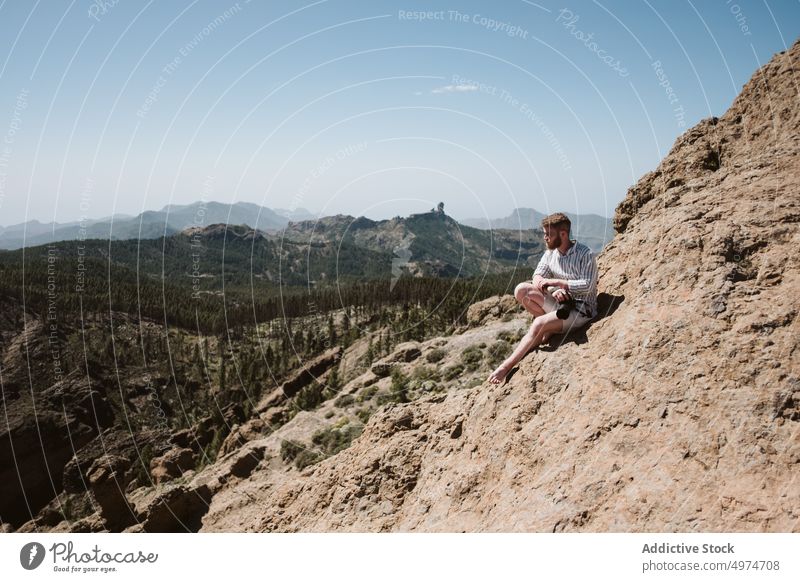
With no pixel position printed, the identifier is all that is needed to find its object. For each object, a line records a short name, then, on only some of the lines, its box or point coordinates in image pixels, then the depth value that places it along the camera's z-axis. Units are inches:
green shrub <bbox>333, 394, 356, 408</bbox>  1272.0
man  276.7
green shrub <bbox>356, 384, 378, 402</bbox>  1261.1
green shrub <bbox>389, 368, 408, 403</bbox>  1044.7
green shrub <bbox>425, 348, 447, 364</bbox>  1270.4
